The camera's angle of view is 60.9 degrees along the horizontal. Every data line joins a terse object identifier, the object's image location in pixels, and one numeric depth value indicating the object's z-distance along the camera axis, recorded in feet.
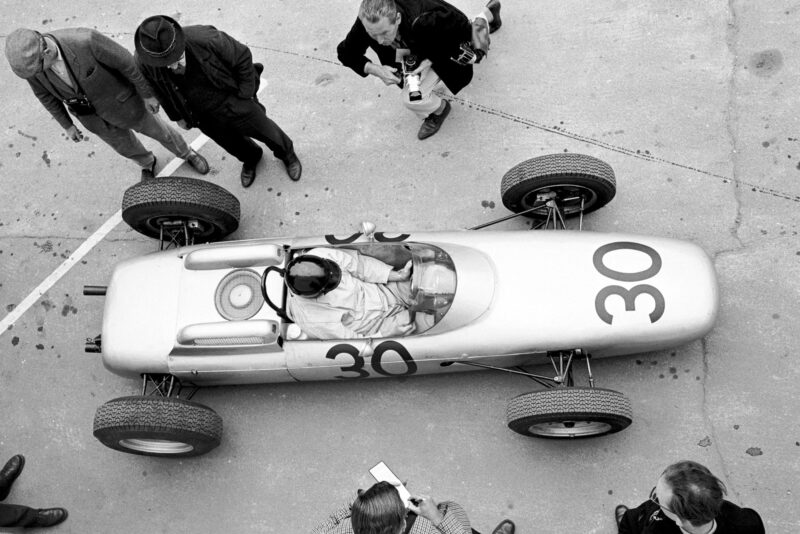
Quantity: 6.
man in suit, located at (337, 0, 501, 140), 14.47
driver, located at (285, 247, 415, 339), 14.30
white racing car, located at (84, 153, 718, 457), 14.38
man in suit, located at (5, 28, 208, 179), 13.83
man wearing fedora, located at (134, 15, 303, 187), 13.53
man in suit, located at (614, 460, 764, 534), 10.27
